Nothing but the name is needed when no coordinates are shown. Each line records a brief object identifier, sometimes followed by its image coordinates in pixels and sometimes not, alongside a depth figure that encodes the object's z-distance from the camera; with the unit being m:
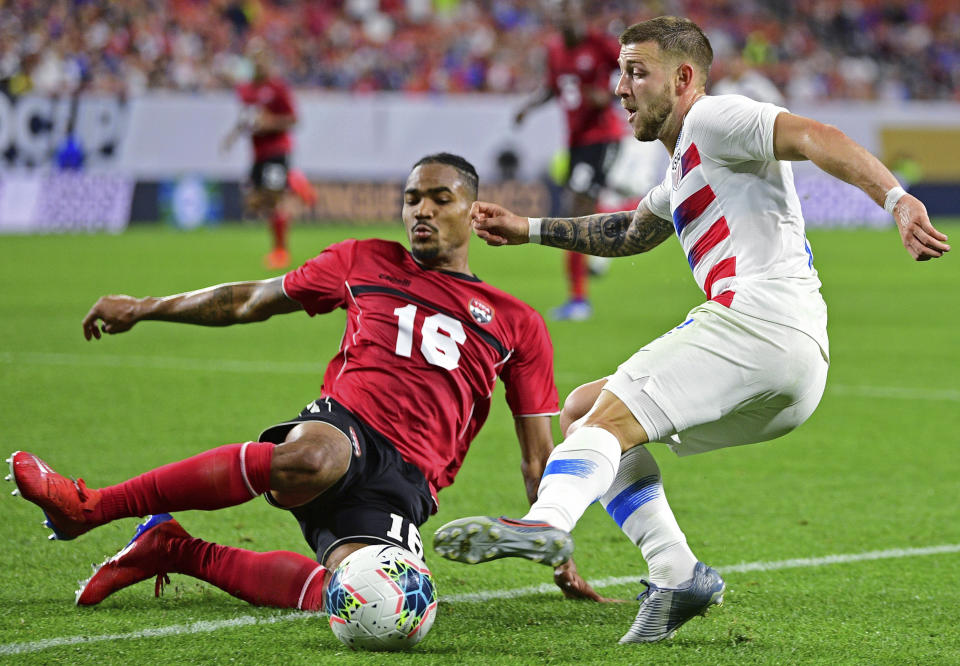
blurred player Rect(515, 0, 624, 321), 24.77
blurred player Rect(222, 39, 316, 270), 33.41
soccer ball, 6.94
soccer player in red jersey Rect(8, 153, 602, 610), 7.54
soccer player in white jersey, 6.71
